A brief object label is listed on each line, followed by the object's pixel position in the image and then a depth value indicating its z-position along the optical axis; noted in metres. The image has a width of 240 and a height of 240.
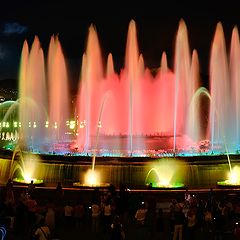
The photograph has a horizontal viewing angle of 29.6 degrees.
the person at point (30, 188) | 15.19
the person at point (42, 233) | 9.23
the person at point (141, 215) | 12.26
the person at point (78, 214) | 12.89
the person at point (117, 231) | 9.85
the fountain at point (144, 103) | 30.72
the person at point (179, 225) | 11.19
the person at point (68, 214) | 12.91
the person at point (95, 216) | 12.84
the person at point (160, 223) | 12.14
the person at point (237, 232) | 11.02
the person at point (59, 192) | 14.95
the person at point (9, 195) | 13.70
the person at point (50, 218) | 11.60
